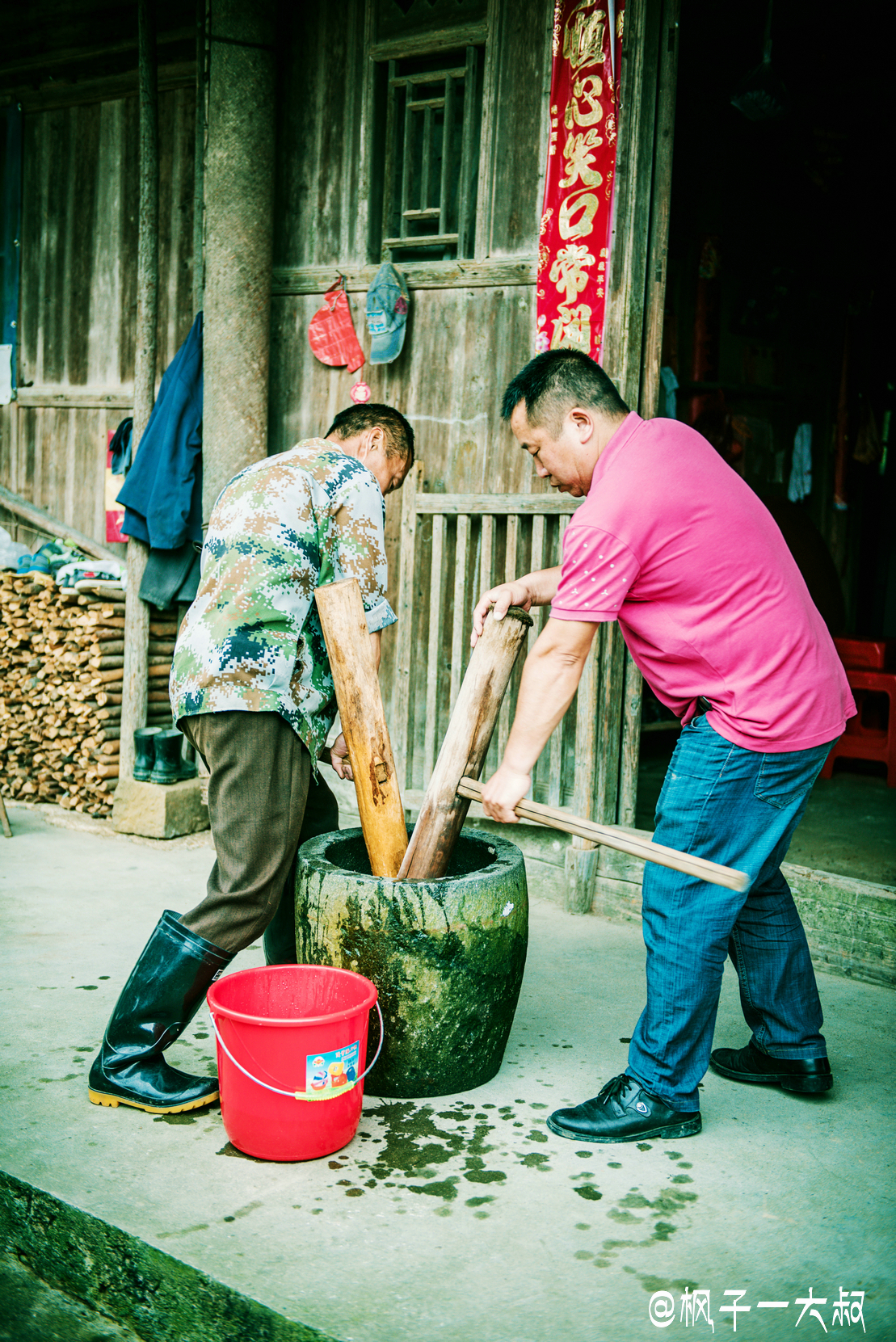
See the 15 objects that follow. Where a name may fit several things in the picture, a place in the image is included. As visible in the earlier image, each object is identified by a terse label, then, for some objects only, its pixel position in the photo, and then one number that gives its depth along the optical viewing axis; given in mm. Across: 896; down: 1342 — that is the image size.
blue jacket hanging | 6090
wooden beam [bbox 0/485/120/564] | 7098
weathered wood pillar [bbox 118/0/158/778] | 6246
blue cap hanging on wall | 5539
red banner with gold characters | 4758
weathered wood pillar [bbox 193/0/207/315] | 6000
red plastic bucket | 2744
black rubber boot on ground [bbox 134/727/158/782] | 6160
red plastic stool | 6504
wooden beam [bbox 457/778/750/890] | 2609
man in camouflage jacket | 3082
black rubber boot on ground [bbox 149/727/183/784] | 6123
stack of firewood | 6445
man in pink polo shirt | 2857
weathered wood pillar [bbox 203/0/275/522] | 5773
